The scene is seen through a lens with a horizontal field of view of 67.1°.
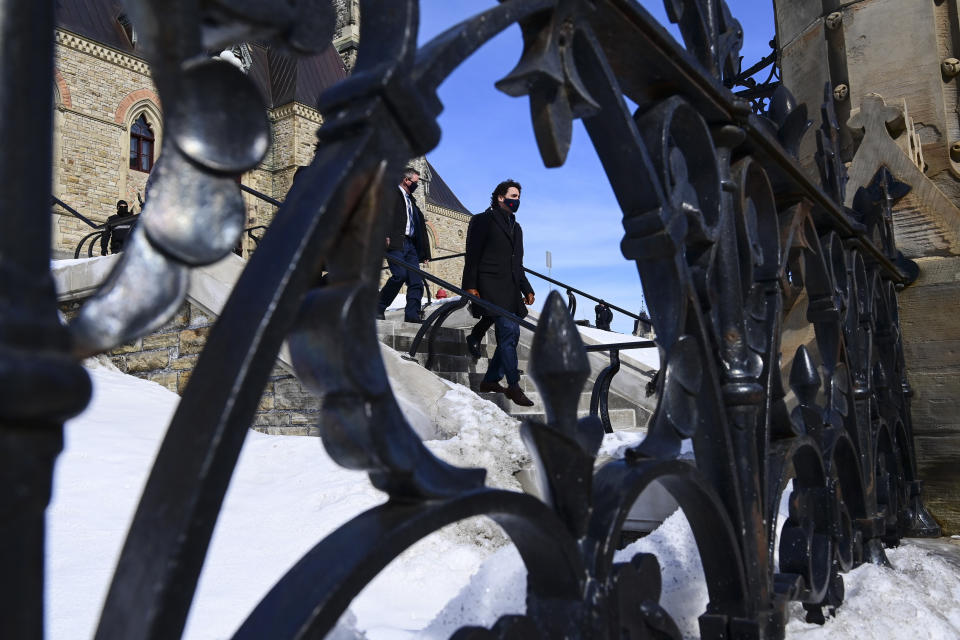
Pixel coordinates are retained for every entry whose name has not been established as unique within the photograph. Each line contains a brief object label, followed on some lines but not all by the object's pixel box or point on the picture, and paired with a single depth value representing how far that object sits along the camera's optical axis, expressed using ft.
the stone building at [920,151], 9.93
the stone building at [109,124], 65.21
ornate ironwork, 1.27
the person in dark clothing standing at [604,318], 55.10
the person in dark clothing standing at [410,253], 24.17
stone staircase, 21.63
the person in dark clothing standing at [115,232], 29.89
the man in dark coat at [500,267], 18.98
